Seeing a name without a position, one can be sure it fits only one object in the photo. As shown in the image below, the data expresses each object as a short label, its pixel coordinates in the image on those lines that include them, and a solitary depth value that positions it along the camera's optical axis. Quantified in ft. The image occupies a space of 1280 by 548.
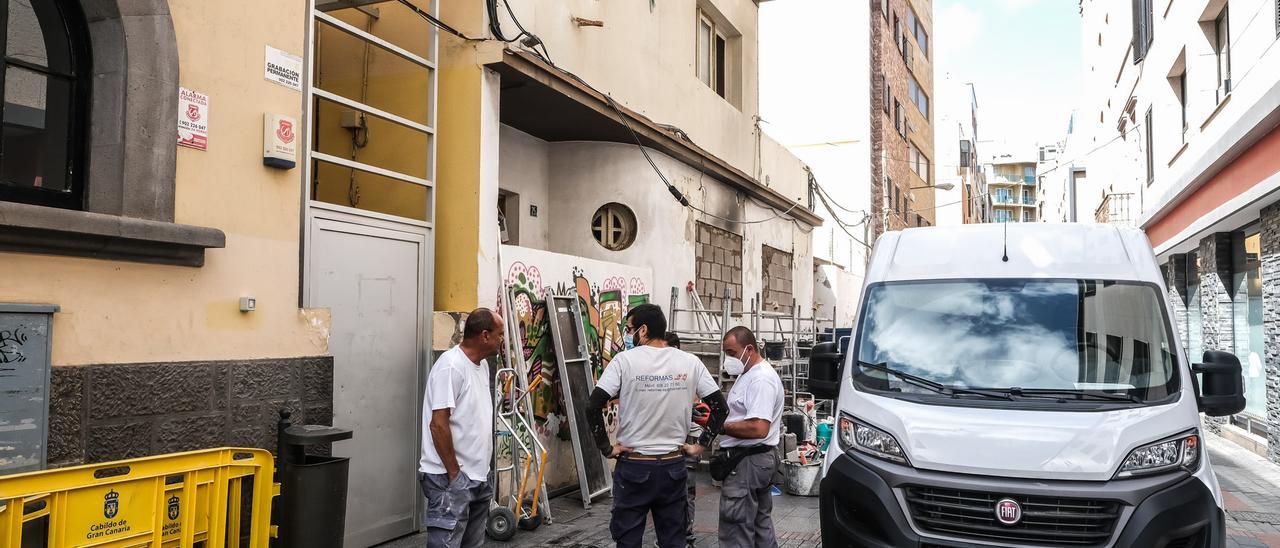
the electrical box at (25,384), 13.64
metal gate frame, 27.76
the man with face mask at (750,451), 18.56
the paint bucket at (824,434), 32.07
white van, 14.65
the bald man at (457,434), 16.05
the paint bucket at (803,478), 30.04
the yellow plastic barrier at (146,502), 12.42
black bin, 16.62
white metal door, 21.48
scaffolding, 35.96
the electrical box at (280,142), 18.52
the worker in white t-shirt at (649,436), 16.88
